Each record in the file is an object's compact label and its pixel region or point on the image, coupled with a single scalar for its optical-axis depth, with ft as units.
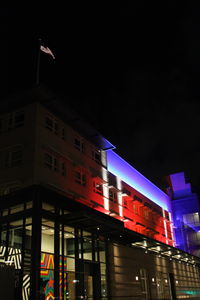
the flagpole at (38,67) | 95.31
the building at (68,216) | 69.00
